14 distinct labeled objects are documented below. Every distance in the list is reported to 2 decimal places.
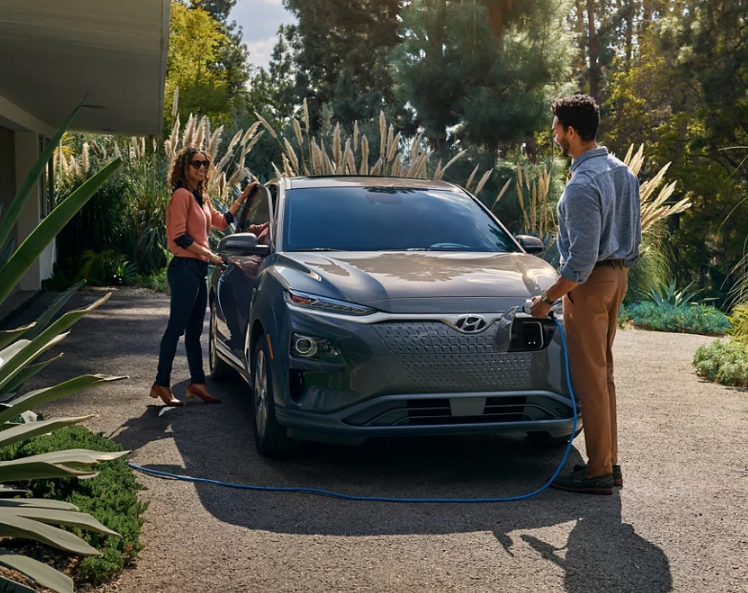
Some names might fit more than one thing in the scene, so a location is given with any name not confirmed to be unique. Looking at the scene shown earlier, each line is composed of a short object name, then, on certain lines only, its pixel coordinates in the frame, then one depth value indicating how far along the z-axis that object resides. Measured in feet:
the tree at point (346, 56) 136.56
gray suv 18.30
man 17.63
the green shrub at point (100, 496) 13.57
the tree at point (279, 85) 156.35
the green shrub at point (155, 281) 59.41
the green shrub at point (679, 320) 50.01
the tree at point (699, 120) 92.27
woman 25.62
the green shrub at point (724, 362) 31.83
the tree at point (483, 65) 83.56
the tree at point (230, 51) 192.85
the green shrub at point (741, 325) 33.73
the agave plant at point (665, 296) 53.47
